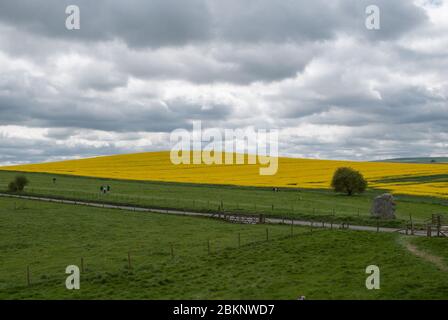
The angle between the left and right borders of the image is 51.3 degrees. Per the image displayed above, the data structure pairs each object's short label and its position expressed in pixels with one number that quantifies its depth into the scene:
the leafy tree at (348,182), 81.12
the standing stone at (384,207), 51.38
